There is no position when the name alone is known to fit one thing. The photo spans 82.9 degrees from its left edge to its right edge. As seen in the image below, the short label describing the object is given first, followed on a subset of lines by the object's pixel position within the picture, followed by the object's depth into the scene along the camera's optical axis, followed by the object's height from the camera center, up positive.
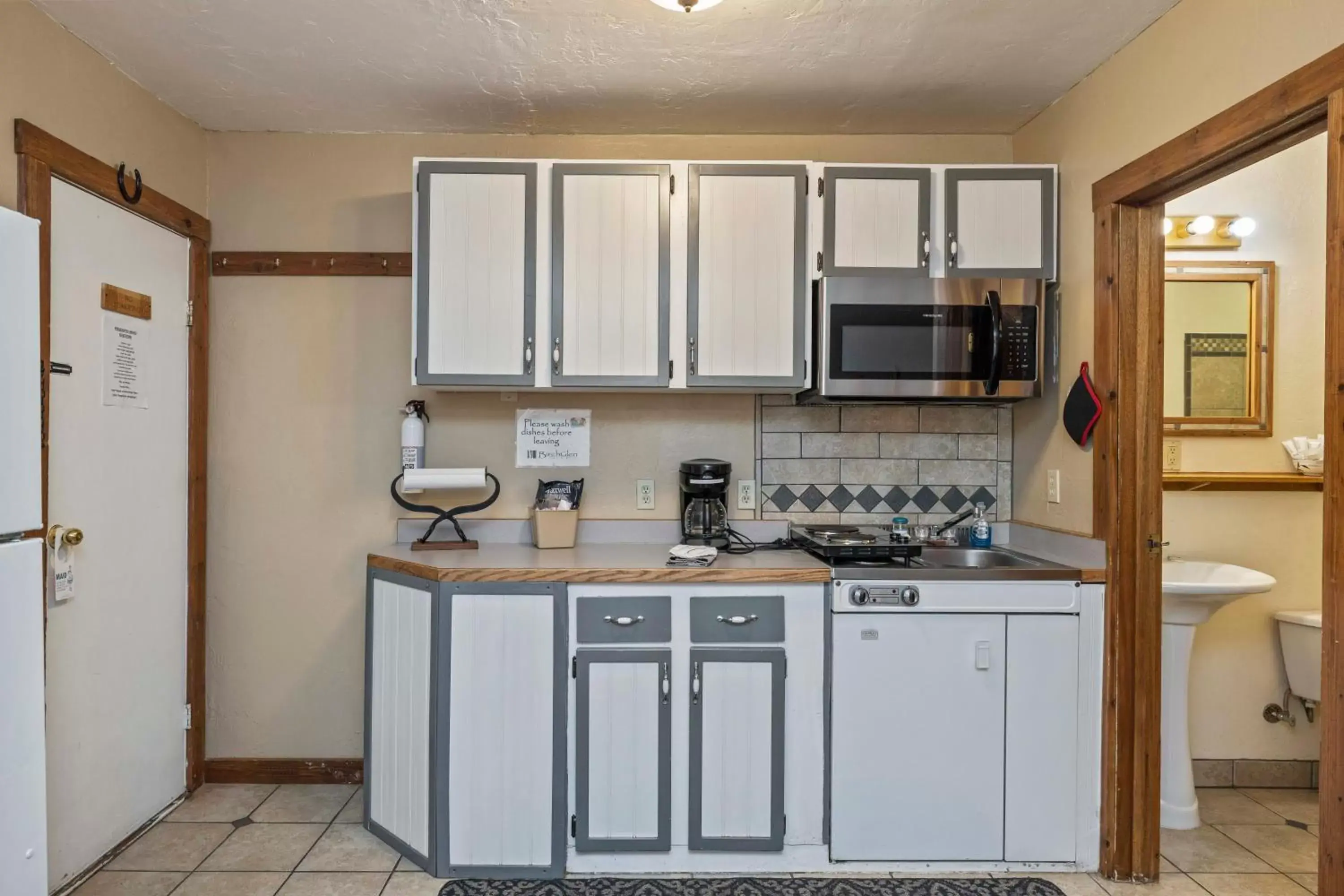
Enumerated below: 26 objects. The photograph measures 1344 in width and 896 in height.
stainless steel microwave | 2.48 +0.37
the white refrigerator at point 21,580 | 1.47 -0.28
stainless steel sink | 2.65 -0.40
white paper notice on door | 2.31 +0.25
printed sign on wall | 2.86 +0.03
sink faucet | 2.71 -0.27
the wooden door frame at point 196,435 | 2.64 +0.02
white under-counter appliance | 2.26 -0.78
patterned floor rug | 2.17 -1.28
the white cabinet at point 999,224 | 2.51 +0.74
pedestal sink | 2.51 -0.78
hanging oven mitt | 2.32 +0.12
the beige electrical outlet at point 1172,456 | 2.90 -0.03
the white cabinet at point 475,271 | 2.49 +0.57
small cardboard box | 2.67 -0.30
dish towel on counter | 2.32 -0.34
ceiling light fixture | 1.84 +1.07
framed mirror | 2.87 +0.38
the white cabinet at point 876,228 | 2.51 +0.72
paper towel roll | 2.65 -0.13
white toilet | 2.68 -0.72
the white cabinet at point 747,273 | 2.51 +0.57
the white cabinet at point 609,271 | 2.50 +0.57
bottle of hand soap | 2.76 -0.32
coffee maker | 2.67 -0.21
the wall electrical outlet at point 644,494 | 2.87 -0.19
